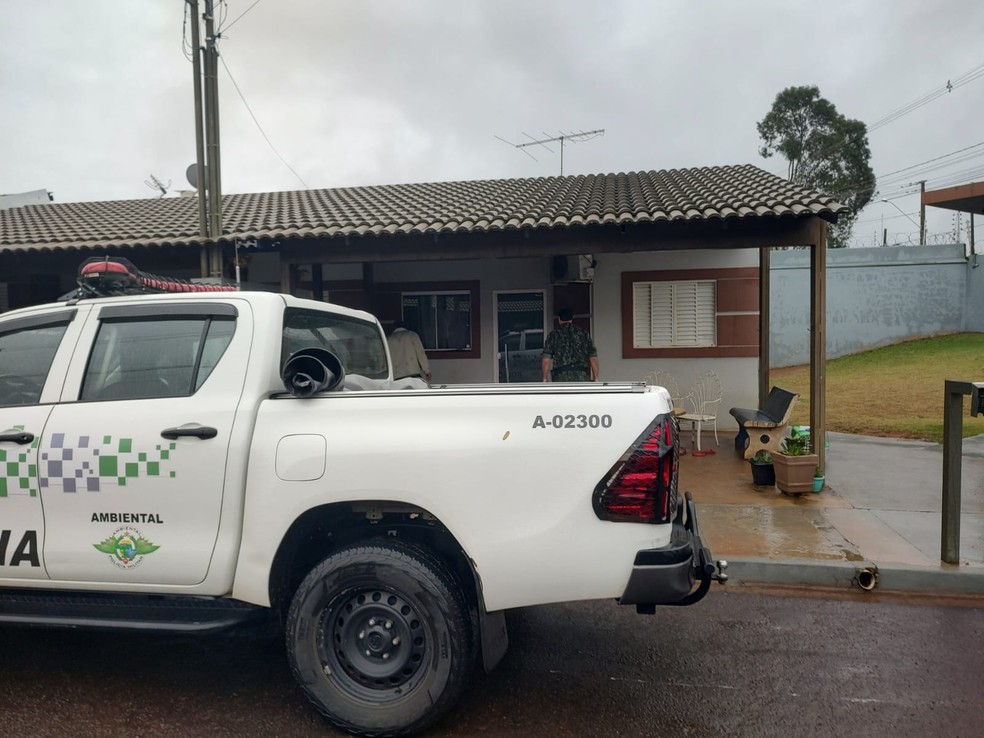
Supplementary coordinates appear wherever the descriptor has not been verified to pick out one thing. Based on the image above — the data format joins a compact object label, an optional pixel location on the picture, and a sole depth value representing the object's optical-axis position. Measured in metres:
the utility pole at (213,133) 8.60
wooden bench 8.40
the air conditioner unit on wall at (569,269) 10.50
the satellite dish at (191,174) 12.80
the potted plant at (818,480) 7.25
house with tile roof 8.47
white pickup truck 2.82
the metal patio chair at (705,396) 10.86
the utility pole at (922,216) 32.81
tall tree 33.97
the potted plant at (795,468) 7.04
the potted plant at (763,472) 7.50
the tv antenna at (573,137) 15.98
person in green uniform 8.22
